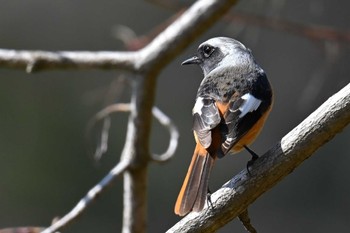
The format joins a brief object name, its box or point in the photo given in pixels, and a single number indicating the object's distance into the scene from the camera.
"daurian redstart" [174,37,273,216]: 6.81
